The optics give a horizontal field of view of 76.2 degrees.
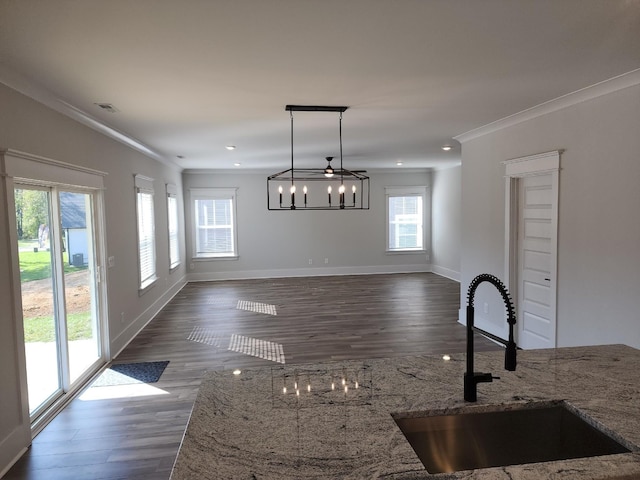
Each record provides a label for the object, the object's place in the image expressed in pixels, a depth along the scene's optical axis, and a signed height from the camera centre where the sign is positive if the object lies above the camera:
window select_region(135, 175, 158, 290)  5.82 -0.21
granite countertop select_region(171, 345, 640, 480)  1.08 -0.66
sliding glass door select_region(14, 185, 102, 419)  3.13 -0.61
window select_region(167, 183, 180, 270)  7.89 -0.16
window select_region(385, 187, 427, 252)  10.18 -0.08
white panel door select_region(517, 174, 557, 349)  4.10 -0.51
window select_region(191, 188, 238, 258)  9.55 -0.12
